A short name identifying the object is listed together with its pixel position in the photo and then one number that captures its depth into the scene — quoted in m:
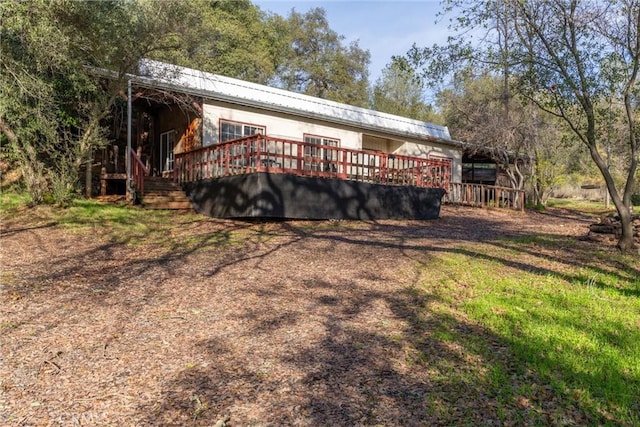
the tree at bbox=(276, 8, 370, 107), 36.16
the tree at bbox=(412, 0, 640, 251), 8.43
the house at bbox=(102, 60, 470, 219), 11.17
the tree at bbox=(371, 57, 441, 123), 43.06
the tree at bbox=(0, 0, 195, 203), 8.96
